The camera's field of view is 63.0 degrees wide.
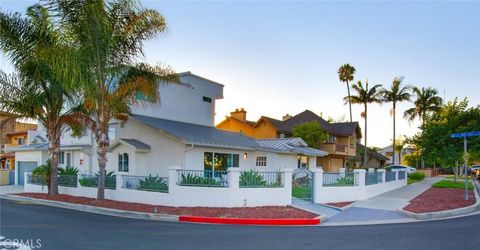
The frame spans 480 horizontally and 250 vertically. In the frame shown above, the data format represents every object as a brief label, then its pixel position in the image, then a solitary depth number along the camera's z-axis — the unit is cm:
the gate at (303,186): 1764
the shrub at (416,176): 4069
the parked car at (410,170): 4586
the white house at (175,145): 2095
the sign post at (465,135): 1747
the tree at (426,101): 5744
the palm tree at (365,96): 5175
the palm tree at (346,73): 5522
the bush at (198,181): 1597
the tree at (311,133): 3956
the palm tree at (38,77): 1655
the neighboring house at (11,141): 3909
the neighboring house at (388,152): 8978
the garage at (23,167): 2972
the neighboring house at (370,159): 5392
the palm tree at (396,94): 5425
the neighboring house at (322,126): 4309
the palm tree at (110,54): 1591
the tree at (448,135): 2736
